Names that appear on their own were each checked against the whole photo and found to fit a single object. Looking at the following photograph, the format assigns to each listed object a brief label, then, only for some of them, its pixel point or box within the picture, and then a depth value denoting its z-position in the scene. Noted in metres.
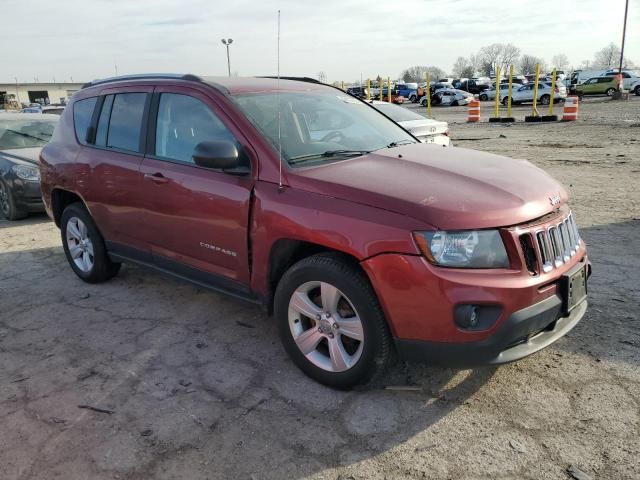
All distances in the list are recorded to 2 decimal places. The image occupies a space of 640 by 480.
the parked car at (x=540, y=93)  32.28
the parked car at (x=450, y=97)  40.22
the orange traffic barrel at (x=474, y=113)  23.55
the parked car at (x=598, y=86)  37.56
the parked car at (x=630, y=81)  38.41
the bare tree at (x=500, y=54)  132.00
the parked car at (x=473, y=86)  48.44
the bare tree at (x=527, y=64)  123.50
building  116.56
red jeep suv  2.66
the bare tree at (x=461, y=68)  107.56
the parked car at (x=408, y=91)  49.13
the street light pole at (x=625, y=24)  53.69
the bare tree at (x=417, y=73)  121.62
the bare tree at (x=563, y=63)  149.20
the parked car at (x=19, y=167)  7.73
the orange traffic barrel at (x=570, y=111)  20.58
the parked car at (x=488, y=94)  42.95
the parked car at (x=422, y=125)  8.79
